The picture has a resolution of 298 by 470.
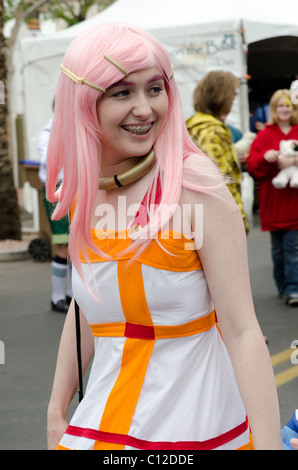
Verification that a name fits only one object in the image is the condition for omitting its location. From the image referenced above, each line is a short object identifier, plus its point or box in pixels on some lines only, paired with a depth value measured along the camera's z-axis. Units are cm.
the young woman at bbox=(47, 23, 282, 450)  178
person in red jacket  722
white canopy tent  1171
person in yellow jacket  591
